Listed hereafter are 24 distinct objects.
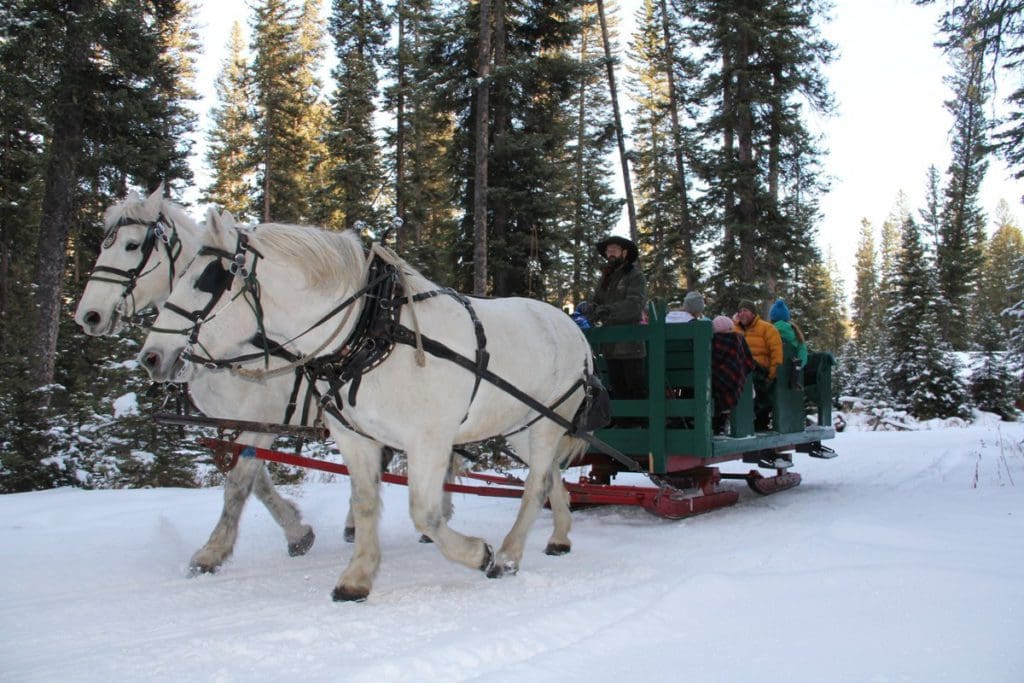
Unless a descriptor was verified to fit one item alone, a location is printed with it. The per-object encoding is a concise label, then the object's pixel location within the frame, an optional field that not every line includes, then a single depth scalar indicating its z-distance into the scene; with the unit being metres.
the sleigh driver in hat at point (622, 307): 5.91
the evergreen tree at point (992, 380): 26.66
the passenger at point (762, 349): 6.80
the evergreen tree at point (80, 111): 11.86
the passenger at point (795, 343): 7.11
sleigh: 5.49
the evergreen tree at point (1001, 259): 55.53
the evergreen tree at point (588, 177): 19.52
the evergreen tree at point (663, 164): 22.41
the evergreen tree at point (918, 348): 25.72
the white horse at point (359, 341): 3.45
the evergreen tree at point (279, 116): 25.69
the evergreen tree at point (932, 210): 41.56
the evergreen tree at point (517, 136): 16.12
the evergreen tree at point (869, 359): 31.92
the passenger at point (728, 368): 6.01
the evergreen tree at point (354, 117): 21.83
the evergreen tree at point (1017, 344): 23.16
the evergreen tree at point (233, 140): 28.02
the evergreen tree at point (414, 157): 19.91
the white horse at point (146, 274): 3.77
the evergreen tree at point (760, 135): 18.75
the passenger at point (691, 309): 6.50
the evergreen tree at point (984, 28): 6.34
